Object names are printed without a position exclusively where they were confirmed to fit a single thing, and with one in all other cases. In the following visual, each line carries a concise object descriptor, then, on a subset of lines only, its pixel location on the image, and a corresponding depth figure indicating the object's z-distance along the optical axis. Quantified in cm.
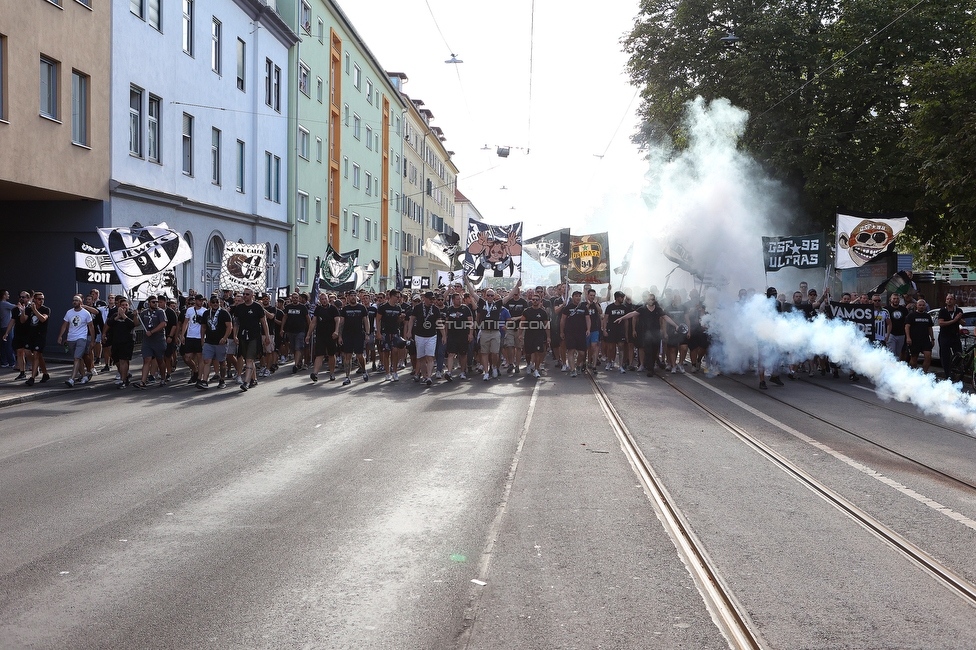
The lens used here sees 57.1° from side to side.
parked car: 1918
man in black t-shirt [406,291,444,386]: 1609
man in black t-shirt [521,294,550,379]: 1769
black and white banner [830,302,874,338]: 1702
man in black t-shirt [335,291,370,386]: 1636
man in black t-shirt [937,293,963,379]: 1631
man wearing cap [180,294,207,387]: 1546
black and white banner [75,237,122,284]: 1675
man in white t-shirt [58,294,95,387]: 1496
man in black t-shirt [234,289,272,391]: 1532
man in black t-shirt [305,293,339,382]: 1662
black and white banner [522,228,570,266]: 2472
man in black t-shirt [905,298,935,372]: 1595
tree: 2631
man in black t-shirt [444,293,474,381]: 1673
